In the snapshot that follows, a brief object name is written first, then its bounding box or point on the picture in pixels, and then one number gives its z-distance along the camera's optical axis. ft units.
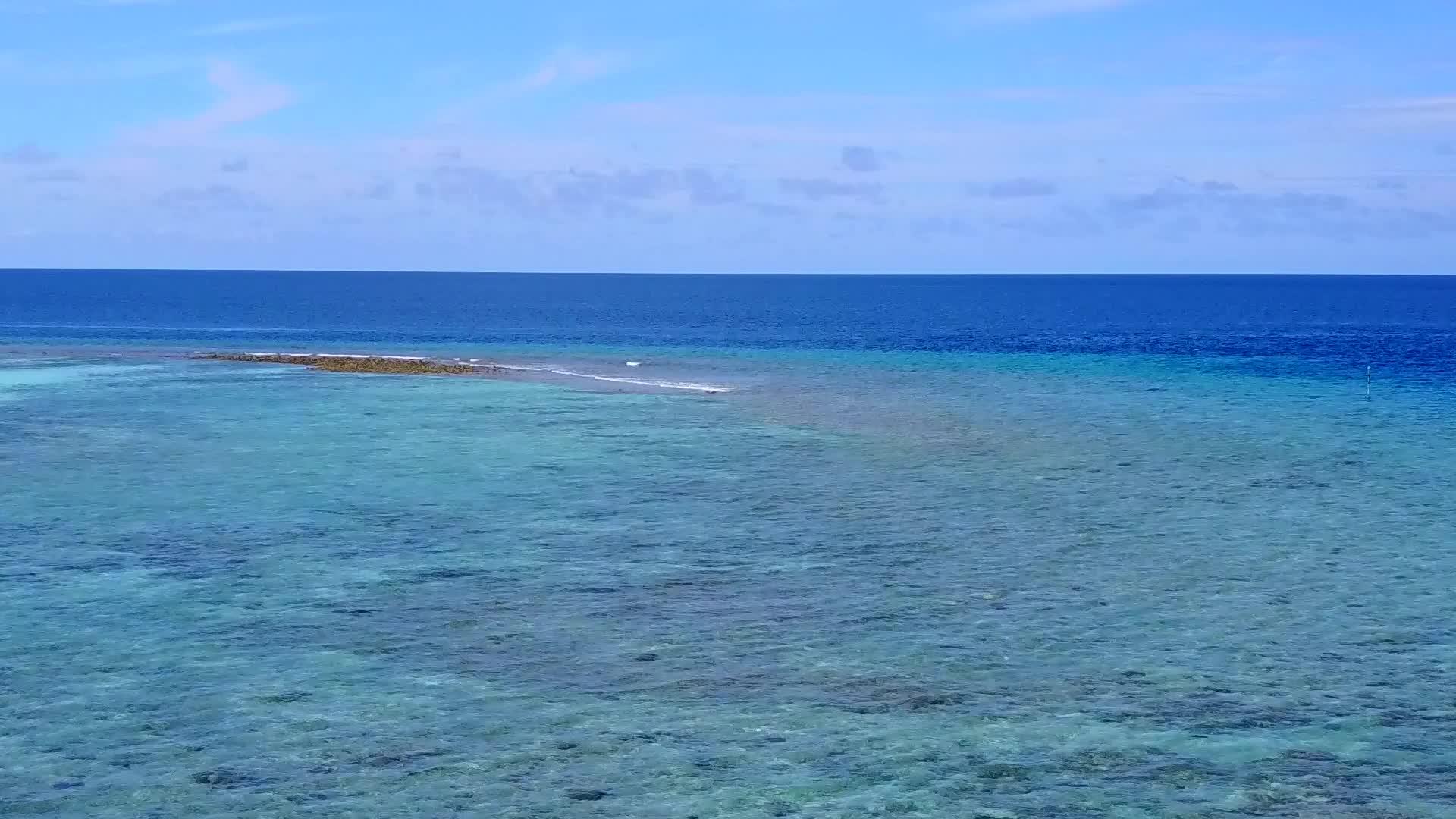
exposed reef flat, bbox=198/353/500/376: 273.99
